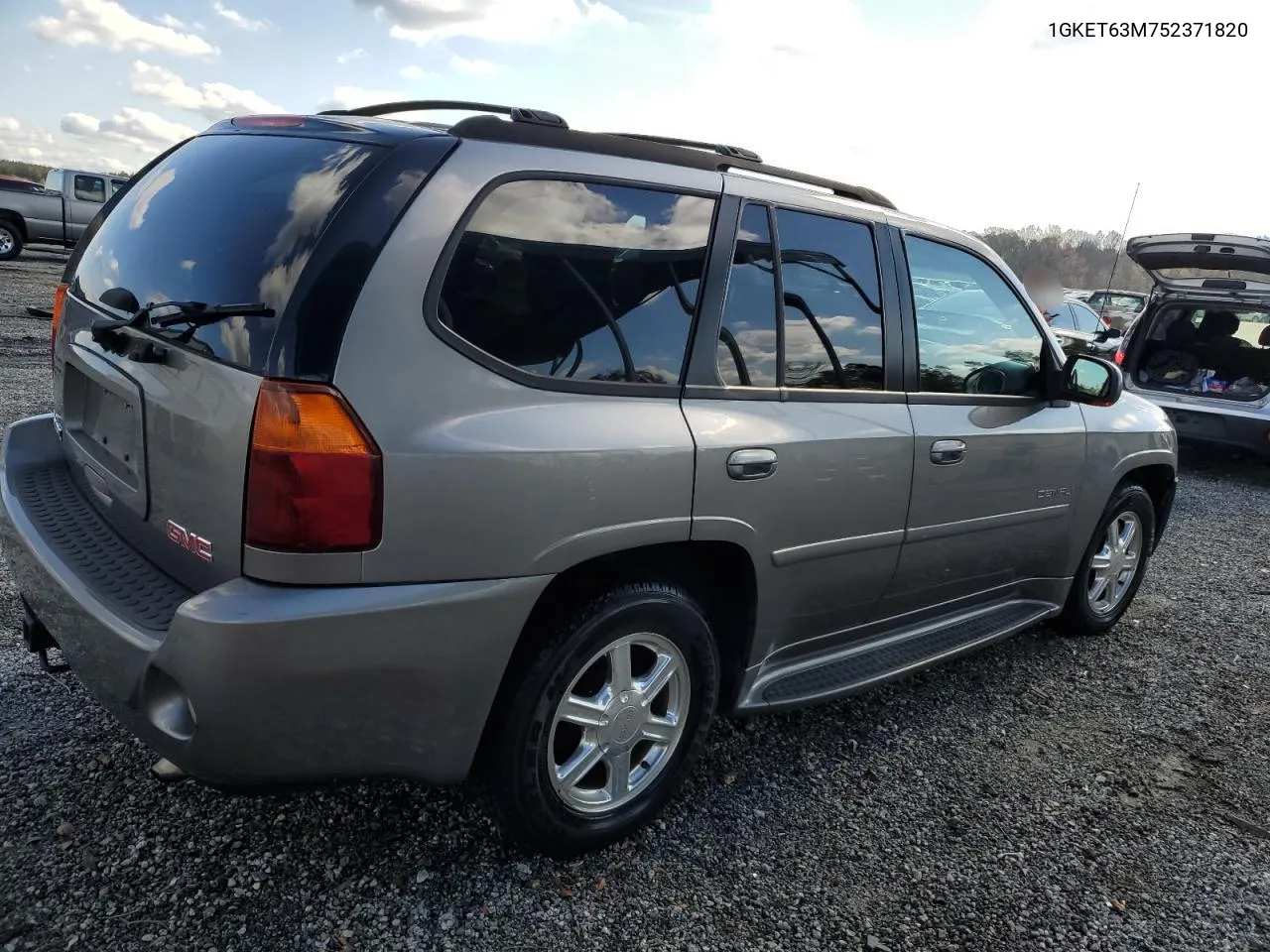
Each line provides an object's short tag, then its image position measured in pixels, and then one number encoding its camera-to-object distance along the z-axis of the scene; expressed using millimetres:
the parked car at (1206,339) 7500
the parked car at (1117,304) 17359
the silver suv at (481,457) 1847
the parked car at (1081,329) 12361
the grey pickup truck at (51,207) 17891
